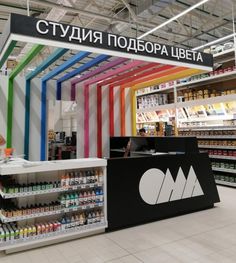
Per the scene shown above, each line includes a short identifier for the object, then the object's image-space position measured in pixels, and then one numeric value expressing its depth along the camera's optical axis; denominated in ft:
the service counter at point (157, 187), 13.07
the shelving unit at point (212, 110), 22.74
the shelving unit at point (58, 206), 10.73
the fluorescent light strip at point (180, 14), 16.53
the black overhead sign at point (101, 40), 9.94
